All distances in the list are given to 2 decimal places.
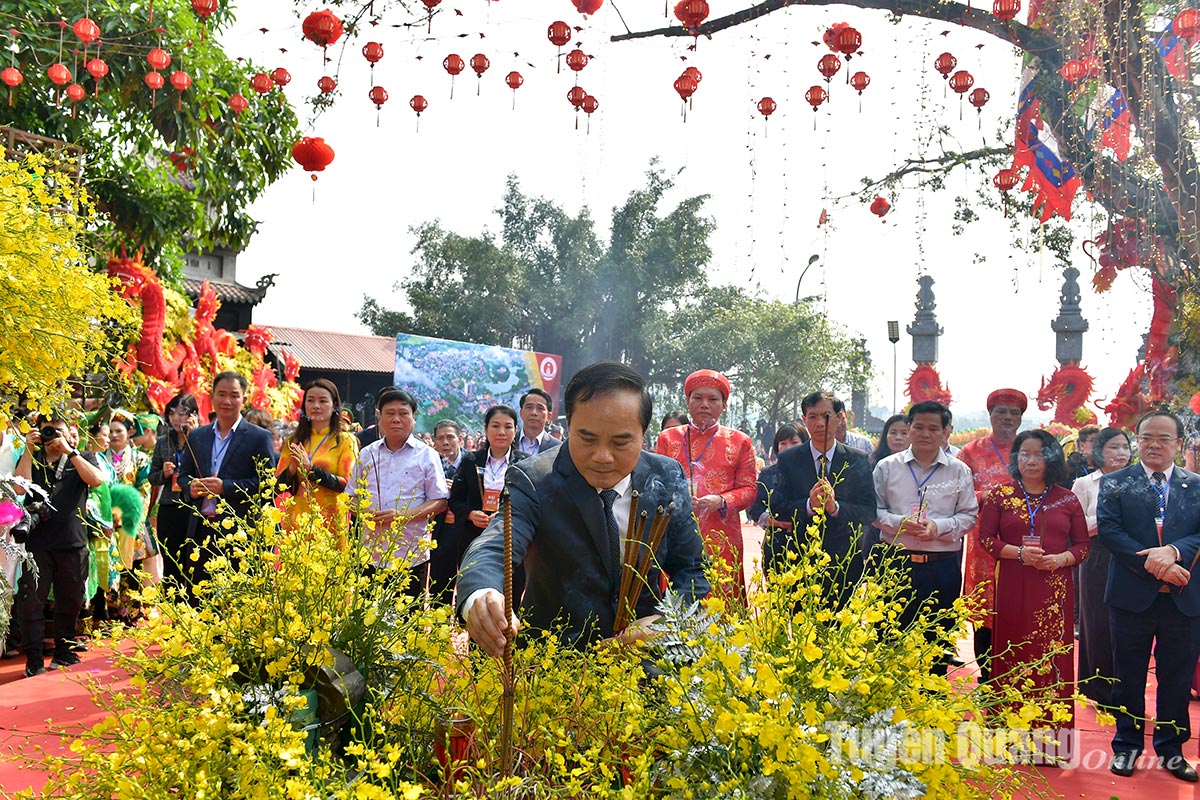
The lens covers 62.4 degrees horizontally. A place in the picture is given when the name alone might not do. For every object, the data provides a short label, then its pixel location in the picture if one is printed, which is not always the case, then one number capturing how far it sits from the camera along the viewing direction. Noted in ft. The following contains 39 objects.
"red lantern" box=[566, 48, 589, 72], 14.16
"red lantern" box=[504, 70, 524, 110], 15.02
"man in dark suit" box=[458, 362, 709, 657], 6.55
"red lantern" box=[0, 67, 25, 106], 22.99
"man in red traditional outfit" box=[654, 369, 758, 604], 16.12
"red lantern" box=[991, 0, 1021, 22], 12.91
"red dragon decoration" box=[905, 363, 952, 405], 36.29
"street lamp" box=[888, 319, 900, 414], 67.72
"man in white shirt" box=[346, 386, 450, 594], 16.06
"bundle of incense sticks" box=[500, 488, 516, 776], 4.39
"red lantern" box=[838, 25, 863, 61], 13.99
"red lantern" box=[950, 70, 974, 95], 14.92
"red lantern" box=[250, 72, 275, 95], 17.47
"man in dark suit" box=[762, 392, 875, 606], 15.10
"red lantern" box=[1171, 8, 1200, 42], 11.89
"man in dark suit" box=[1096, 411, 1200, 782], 13.23
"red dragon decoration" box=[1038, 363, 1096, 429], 30.58
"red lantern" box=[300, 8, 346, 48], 13.44
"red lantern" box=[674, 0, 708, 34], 12.87
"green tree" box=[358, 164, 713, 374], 102.01
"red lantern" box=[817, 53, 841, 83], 14.33
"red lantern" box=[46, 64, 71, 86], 21.90
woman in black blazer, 17.30
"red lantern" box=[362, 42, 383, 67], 14.21
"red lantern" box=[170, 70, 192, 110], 29.48
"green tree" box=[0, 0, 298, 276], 29.32
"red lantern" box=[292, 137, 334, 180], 16.85
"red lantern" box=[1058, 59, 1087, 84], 12.59
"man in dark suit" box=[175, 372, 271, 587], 15.78
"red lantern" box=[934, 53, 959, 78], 14.66
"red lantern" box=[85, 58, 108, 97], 19.08
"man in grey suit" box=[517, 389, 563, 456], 19.61
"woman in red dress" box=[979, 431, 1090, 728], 14.16
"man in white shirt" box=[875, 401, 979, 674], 15.24
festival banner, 45.29
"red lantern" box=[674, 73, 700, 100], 14.15
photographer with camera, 16.85
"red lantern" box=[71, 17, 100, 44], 18.06
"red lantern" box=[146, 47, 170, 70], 21.31
